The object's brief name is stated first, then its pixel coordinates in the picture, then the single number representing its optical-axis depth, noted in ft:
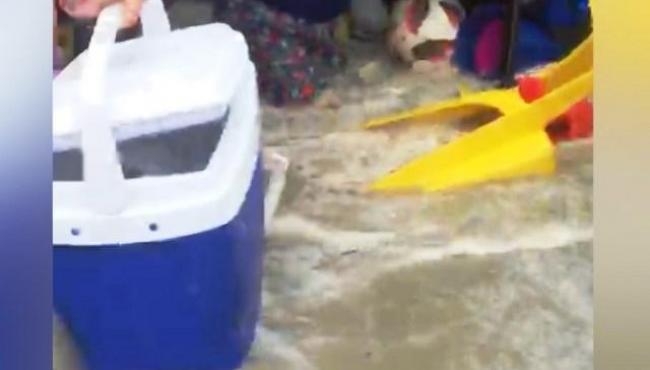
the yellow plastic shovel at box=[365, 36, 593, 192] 9.41
